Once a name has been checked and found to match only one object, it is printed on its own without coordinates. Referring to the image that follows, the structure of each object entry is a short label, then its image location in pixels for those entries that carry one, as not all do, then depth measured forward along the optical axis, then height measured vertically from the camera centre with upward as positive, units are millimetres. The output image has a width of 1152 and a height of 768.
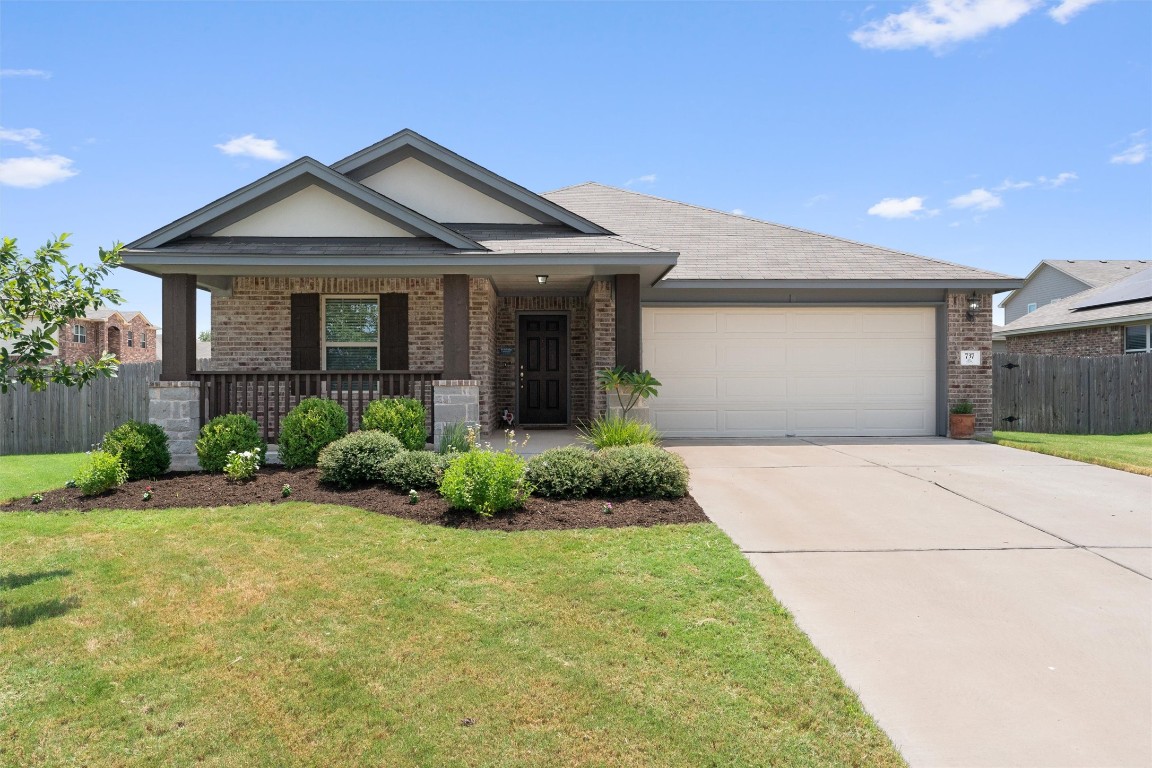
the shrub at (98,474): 6543 -1025
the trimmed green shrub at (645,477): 6148 -1014
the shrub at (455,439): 7428 -765
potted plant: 10914 -803
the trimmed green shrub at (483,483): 5438 -947
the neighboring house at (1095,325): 16891 +1585
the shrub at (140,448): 7180 -820
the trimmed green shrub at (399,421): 7719 -532
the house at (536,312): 8648 +1209
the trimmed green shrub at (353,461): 6703 -908
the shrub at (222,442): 7496 -770
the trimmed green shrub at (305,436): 7598 -709
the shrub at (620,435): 7949 -750
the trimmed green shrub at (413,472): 6488 -1002
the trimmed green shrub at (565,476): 6191 -1009
